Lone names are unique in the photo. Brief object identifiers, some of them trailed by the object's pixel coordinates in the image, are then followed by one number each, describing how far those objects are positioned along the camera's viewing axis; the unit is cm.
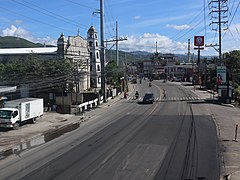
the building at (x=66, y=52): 4822
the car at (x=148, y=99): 3712
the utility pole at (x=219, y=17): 4301
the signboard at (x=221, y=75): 3705
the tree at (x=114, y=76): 5844
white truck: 2184
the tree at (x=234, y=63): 4972
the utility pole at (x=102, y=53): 4049
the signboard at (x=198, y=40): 7455
